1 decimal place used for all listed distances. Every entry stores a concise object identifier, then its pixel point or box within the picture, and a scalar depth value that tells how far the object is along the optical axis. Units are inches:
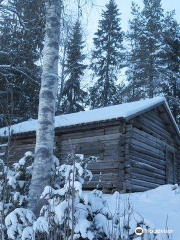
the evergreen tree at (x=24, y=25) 265.3
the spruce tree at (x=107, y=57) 1085.8
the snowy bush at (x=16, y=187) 162.1
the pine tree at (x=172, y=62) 983.0
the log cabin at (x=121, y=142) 446.0
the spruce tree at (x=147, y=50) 971.3
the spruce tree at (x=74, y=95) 1108.5
